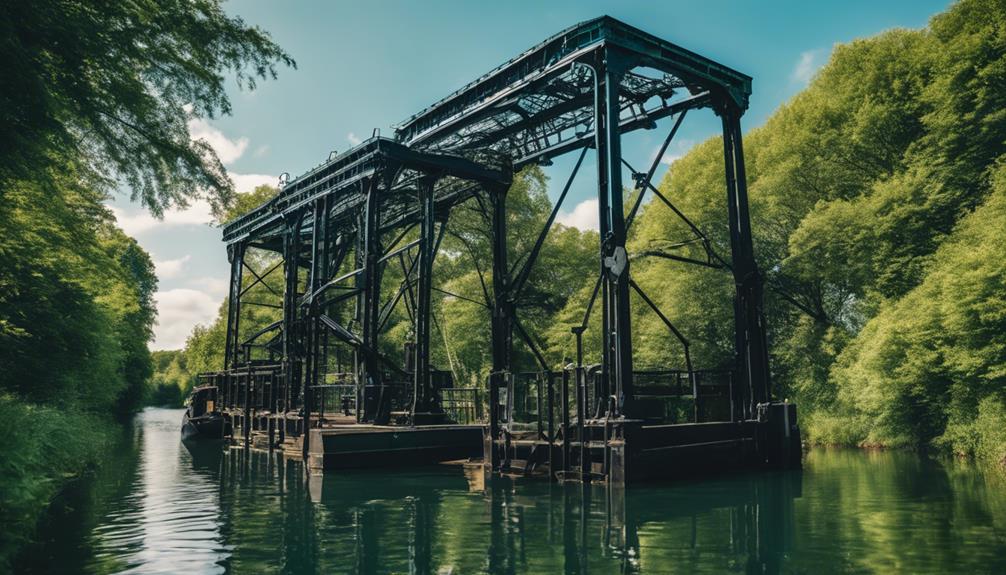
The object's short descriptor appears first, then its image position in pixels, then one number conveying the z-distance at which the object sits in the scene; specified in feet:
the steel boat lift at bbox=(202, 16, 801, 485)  54.39
